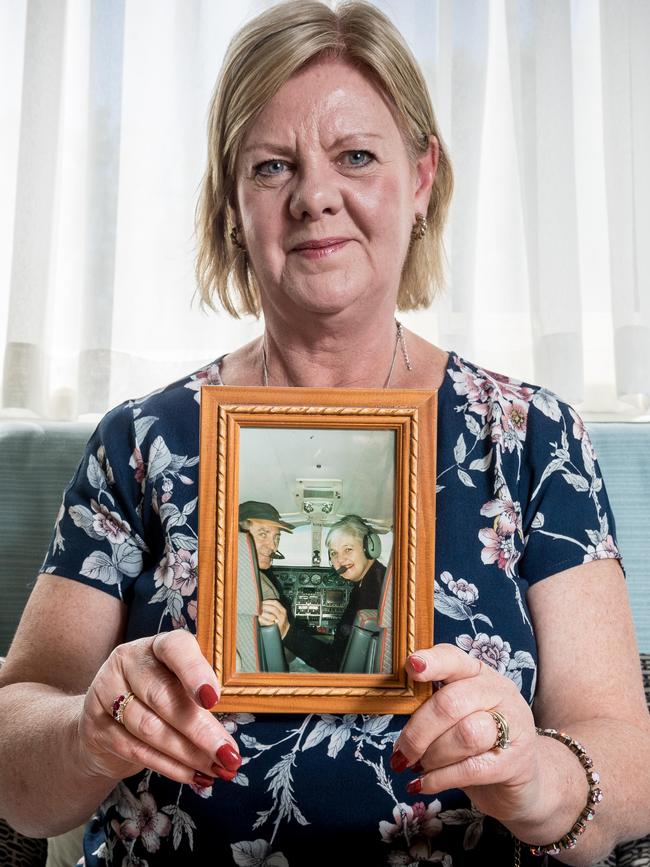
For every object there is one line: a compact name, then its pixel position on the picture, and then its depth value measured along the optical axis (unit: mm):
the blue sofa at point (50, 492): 1424
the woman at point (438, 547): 998
